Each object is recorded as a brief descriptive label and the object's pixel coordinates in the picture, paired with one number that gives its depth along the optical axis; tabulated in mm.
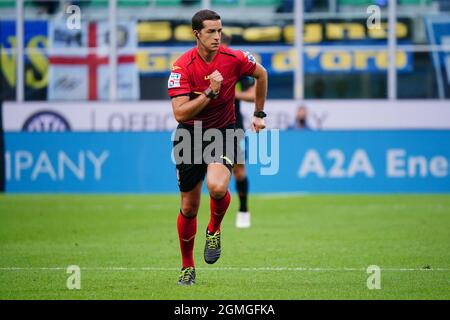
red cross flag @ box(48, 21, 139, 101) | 28250
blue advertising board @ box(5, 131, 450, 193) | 22203
